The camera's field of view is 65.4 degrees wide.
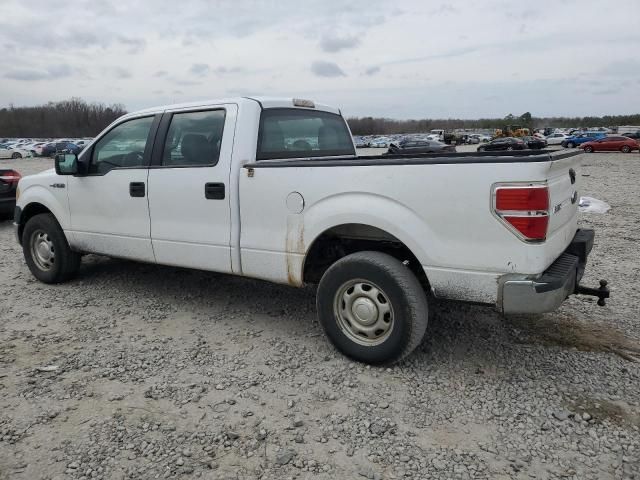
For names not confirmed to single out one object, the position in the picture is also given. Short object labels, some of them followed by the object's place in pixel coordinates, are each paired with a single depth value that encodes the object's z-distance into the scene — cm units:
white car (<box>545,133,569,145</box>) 5812
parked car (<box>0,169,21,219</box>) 957
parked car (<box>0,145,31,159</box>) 4162
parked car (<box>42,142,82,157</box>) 4422
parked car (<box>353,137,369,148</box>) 6202
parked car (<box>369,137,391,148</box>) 6593
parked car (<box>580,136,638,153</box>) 4047
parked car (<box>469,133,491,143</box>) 7069
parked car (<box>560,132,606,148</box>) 4946
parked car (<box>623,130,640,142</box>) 5772
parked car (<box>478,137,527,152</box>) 3975
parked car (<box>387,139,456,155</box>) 3584
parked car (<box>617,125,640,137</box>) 6469
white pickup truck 302
